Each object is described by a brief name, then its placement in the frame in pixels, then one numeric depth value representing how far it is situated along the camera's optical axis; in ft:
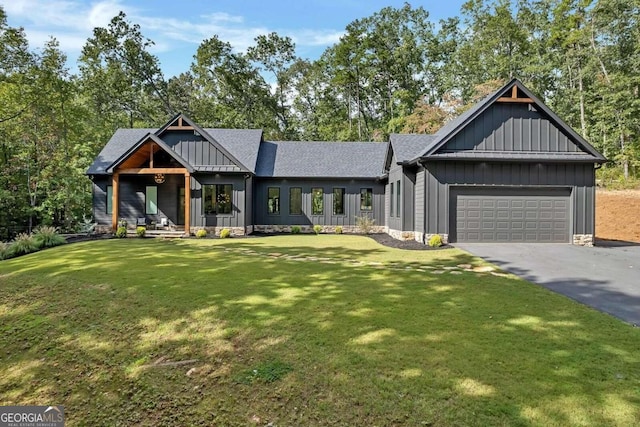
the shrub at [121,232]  54.75
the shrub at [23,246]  41.83
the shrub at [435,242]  43.83
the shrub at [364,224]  64.69
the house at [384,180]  46.14
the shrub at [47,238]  45.36
